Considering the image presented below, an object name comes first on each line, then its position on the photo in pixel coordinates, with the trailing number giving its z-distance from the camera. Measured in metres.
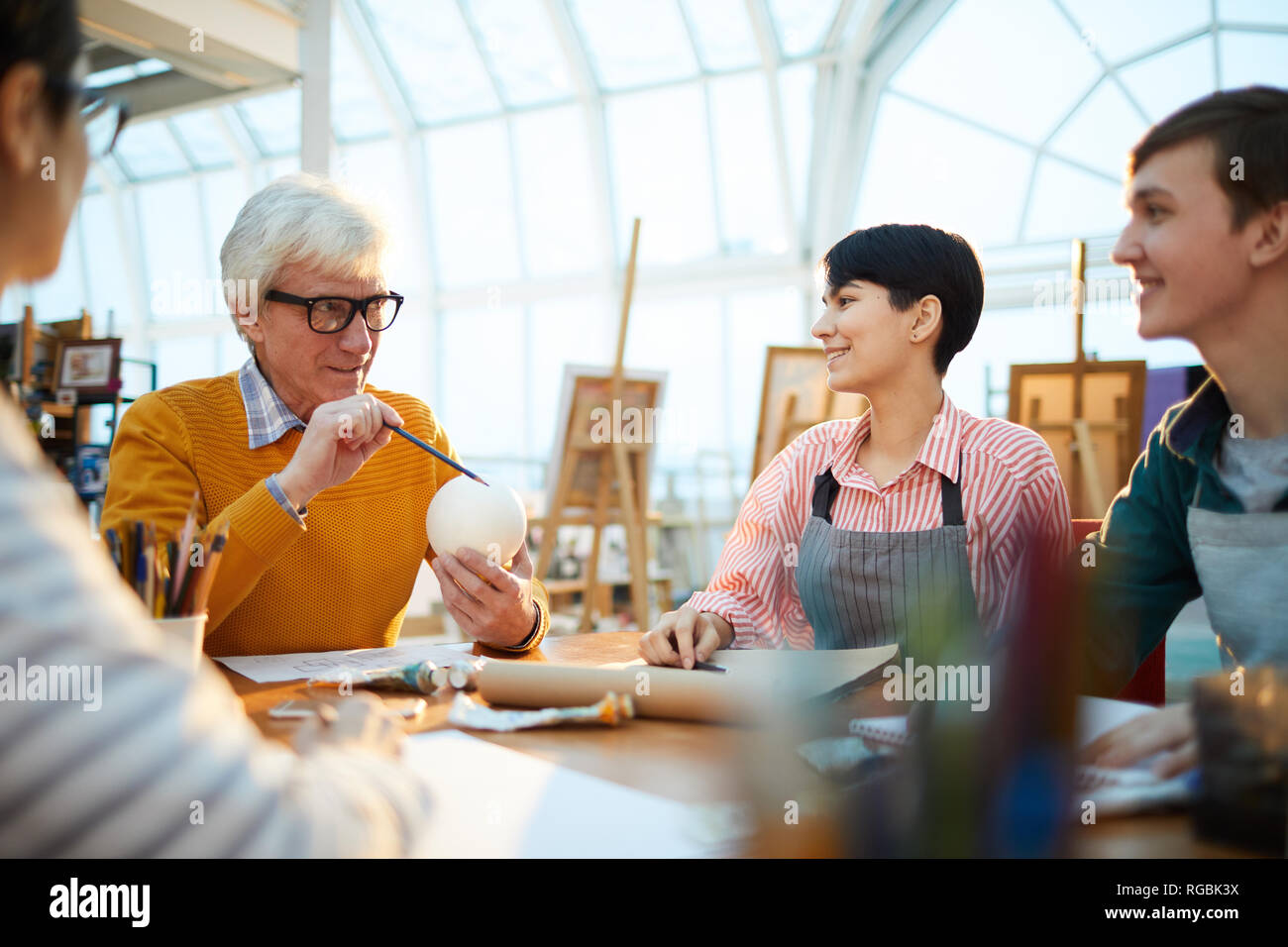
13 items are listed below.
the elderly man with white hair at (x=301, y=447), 1.39
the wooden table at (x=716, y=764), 0.59
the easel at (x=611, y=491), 4.20
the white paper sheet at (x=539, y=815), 0.58
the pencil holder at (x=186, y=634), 0.80
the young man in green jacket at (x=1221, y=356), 0.98
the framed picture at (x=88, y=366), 5.47
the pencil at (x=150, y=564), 0.79
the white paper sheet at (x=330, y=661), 1.23
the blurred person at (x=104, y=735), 0.40
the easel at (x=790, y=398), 4.95
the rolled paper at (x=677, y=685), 0.91
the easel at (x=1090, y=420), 4.50
